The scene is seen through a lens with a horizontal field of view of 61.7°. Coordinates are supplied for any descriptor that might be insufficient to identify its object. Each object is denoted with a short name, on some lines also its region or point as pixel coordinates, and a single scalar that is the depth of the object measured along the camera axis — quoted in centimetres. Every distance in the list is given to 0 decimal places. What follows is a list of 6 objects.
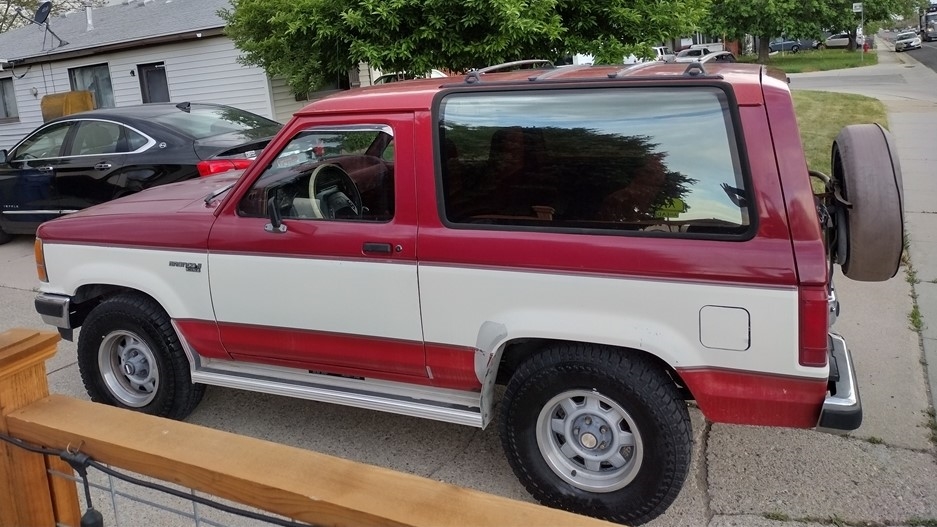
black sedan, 788
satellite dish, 1789
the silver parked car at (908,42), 5209
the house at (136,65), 1500
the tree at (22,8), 3119
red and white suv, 301
